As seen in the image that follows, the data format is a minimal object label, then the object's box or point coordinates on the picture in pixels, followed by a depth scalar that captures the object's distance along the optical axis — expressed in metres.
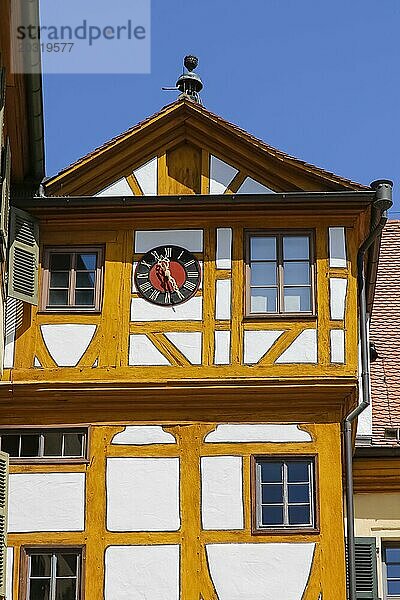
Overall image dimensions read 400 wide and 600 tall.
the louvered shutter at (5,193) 16.88
